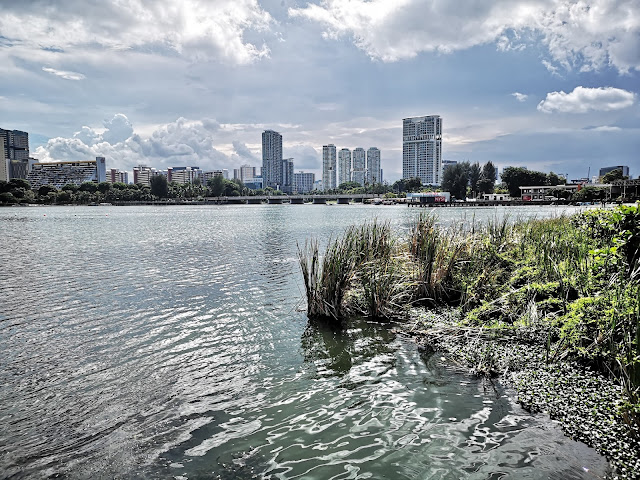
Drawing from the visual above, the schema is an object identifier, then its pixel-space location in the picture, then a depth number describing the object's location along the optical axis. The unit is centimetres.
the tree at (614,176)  14519
